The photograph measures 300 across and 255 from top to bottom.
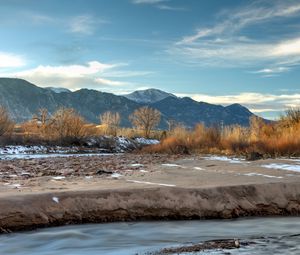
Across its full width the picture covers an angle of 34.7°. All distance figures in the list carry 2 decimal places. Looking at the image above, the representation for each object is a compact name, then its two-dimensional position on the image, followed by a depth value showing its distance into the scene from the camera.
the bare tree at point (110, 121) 71.54
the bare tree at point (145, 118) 80.38
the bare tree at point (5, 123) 46.34
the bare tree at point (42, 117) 62.75
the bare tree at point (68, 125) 52.21
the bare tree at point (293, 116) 31.06
